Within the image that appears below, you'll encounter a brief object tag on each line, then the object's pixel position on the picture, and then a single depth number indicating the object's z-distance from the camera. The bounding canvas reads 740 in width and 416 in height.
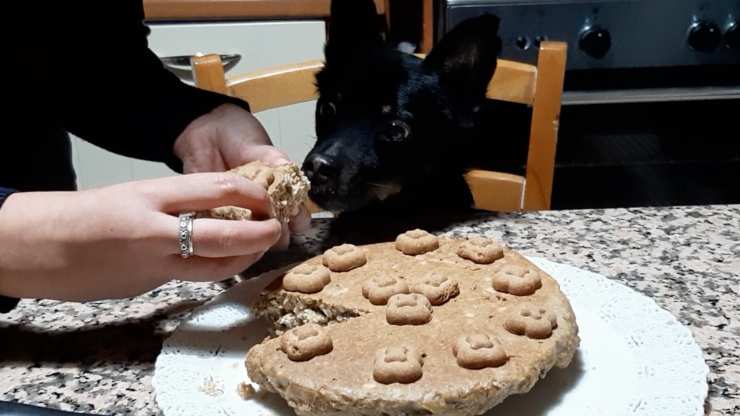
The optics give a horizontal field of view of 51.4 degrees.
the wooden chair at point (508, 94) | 1.28
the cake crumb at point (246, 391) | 0.65
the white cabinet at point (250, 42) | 1.95
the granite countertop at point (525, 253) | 0.69
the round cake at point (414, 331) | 0.59
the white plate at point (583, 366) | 0.63
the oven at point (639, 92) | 1.66
